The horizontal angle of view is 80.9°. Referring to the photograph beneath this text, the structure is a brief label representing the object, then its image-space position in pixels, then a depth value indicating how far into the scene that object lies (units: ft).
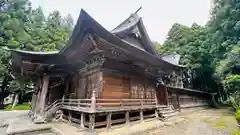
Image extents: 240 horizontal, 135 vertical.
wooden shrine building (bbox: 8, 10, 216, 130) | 22.31
